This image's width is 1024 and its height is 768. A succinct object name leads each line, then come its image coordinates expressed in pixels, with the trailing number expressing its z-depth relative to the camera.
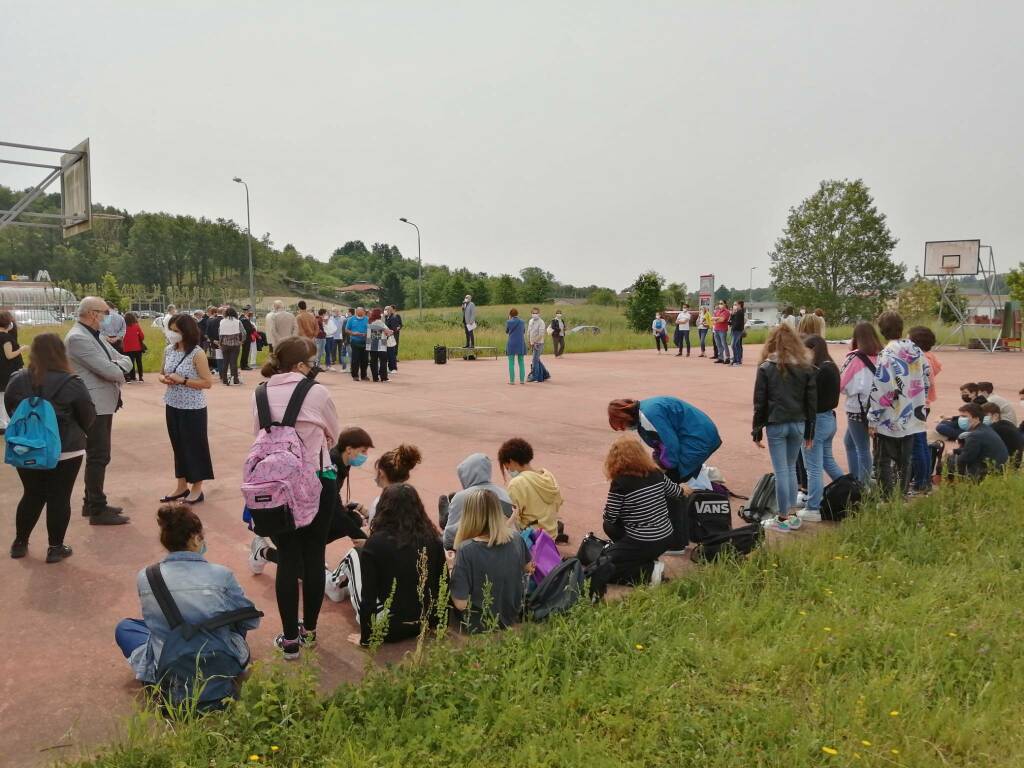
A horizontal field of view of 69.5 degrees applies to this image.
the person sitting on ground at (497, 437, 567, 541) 5.29
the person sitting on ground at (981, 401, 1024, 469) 7.38
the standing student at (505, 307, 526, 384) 15.79
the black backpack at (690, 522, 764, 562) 5.06
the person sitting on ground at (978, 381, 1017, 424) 7.71
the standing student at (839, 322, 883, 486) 6.20
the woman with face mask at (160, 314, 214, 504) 6.23
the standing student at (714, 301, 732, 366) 21.59
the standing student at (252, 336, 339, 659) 3.80
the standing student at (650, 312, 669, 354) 26.35
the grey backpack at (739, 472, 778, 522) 6.26
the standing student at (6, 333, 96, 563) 5.12
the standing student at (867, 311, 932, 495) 6.02
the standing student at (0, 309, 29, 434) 8.73
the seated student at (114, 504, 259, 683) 3.44
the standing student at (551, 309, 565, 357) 23.56
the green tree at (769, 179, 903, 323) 65.12
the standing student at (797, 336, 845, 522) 6.17
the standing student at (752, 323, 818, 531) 5.73
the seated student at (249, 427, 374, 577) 5.03
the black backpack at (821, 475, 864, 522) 6.19
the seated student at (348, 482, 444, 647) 3.97
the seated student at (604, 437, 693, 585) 4.74
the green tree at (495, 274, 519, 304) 109.38
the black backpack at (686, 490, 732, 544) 5.42
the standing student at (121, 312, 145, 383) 15.80
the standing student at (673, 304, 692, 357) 24.80
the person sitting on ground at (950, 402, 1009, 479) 6.97
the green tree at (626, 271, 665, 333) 38.56
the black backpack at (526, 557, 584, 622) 4.23
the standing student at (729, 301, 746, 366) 20.31
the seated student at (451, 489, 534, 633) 4.12
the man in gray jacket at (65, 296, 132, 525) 6.08
